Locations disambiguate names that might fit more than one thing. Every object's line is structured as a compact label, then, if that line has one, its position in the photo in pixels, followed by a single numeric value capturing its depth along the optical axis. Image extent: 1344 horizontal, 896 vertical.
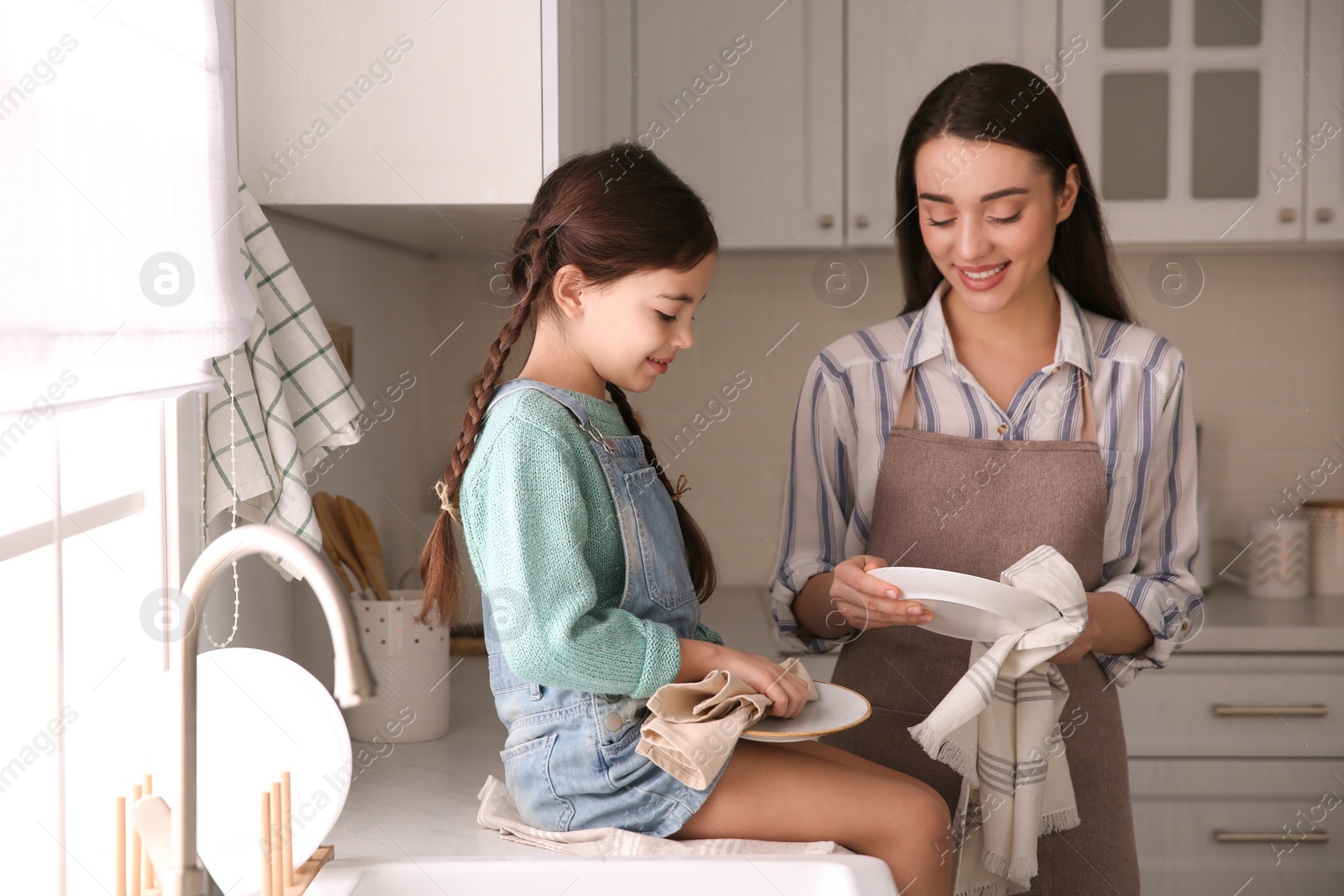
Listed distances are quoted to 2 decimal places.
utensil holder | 1.34
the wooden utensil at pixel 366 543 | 1.44
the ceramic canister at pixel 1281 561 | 2.21
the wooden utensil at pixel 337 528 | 1.41
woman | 1.17
